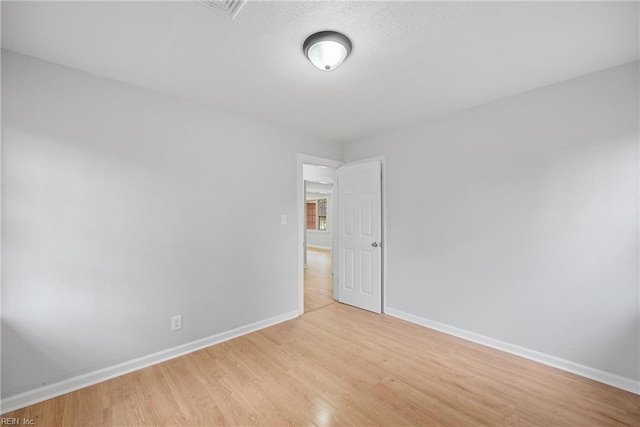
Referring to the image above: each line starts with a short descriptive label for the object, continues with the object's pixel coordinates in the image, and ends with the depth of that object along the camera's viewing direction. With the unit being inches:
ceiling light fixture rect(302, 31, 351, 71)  65.9
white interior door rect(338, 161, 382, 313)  142.8
